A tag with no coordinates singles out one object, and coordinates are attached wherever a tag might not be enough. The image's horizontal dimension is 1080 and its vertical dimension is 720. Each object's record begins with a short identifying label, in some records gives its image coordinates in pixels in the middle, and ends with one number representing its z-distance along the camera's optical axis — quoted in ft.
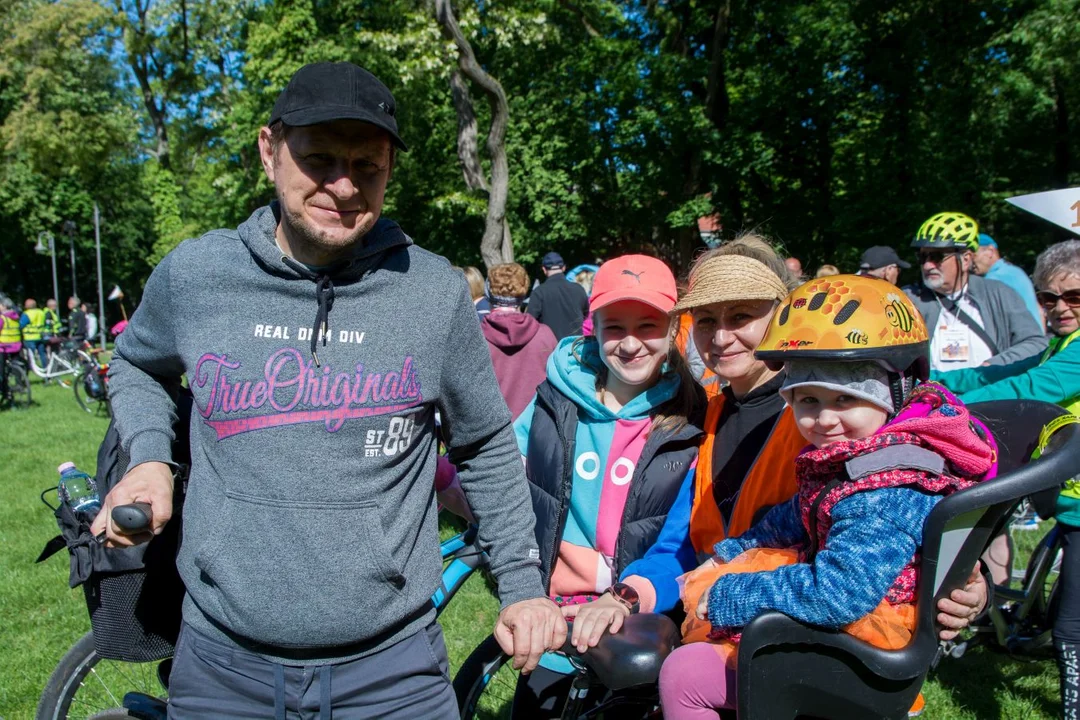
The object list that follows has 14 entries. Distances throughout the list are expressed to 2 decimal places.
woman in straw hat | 8.07
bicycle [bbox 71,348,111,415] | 46.98
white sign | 12.30
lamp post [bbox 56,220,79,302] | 112.78
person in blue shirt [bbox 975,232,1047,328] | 22.07
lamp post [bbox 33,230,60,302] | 106.03
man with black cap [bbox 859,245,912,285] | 24.98
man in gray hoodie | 5.91
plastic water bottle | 8.57
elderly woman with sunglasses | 11.08
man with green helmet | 16.85
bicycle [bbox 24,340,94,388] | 63.52
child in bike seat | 6.24
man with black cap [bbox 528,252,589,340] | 28.81
